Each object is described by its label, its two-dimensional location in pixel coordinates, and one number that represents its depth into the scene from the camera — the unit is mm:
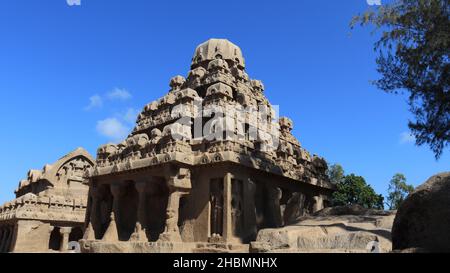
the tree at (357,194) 38594
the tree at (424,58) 13664
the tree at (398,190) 43969
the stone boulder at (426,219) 7395
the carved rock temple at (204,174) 17859
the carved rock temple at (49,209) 30344
